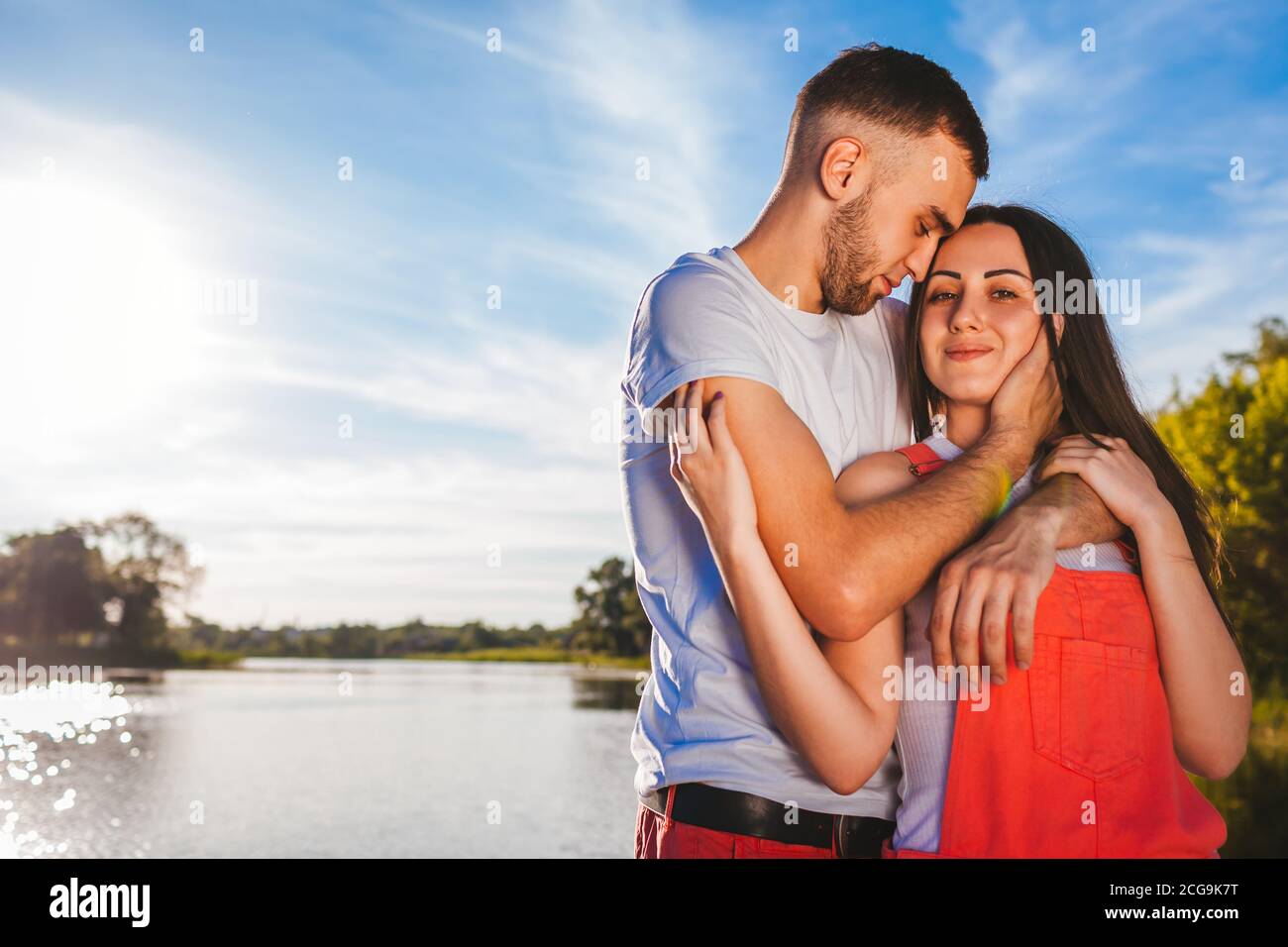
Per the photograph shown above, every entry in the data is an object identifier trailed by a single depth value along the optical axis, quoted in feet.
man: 7.06
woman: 7.02
